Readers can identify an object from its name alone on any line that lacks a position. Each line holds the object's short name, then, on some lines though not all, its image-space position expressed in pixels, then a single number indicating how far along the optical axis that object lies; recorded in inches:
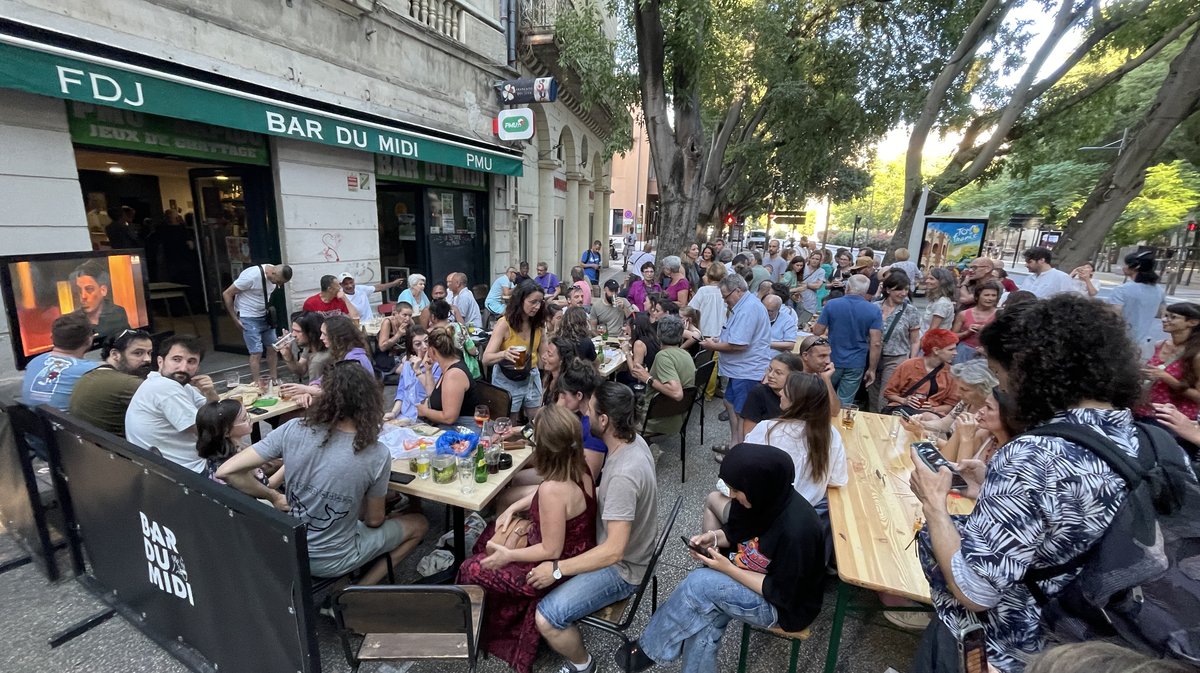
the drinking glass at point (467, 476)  115.5
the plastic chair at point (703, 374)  203.9
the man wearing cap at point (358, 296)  283.4
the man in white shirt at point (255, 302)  255.6
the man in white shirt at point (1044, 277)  266.1
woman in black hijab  85.3
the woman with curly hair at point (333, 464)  98.4
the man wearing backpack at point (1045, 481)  52.8
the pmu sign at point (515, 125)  434.3
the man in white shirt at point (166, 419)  115.3
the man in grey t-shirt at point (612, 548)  95.4
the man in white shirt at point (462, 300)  286.0
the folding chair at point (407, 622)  80.5
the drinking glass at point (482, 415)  139.9
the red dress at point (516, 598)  98.0
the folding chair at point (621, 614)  93.8
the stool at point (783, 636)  89.6
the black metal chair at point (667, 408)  179.5
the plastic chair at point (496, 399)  163.9
